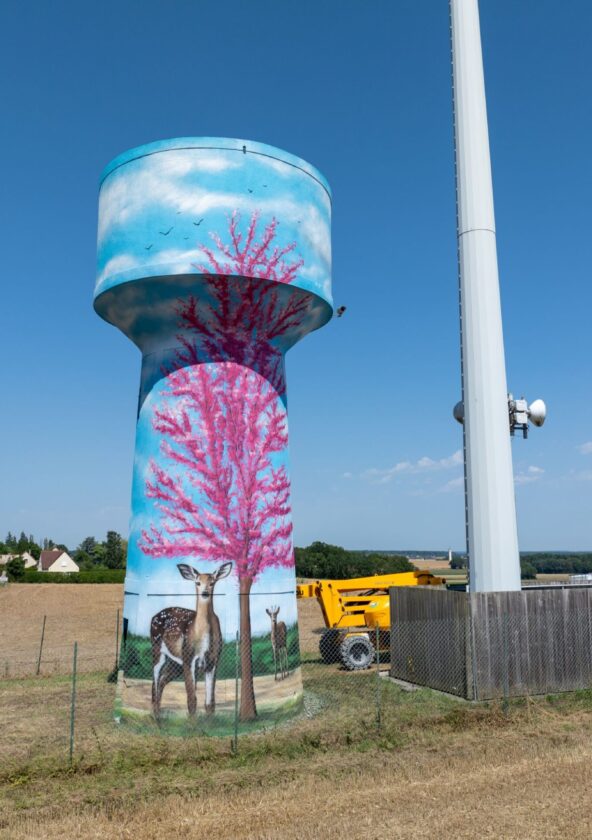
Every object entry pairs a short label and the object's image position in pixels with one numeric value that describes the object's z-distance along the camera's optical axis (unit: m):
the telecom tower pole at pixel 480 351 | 17.80
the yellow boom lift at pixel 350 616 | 21.53
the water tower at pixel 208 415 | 14.05
